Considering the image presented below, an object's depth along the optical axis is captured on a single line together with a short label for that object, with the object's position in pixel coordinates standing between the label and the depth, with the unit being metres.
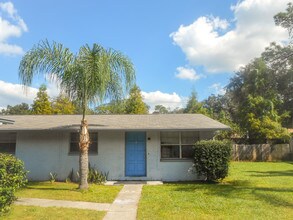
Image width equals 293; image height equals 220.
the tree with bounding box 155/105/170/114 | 39.52
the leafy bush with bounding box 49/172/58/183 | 10.55
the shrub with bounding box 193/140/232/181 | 9.37
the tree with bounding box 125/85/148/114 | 24.08
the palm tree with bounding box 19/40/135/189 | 8.16
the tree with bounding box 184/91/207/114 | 25.71
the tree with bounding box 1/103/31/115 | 42.00
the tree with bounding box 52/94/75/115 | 25.63
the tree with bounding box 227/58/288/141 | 20.46
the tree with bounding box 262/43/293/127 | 23.82
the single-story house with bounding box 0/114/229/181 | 10.57
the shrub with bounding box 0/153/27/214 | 5.38
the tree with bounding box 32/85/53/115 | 23.80
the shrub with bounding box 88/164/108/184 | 10.01
